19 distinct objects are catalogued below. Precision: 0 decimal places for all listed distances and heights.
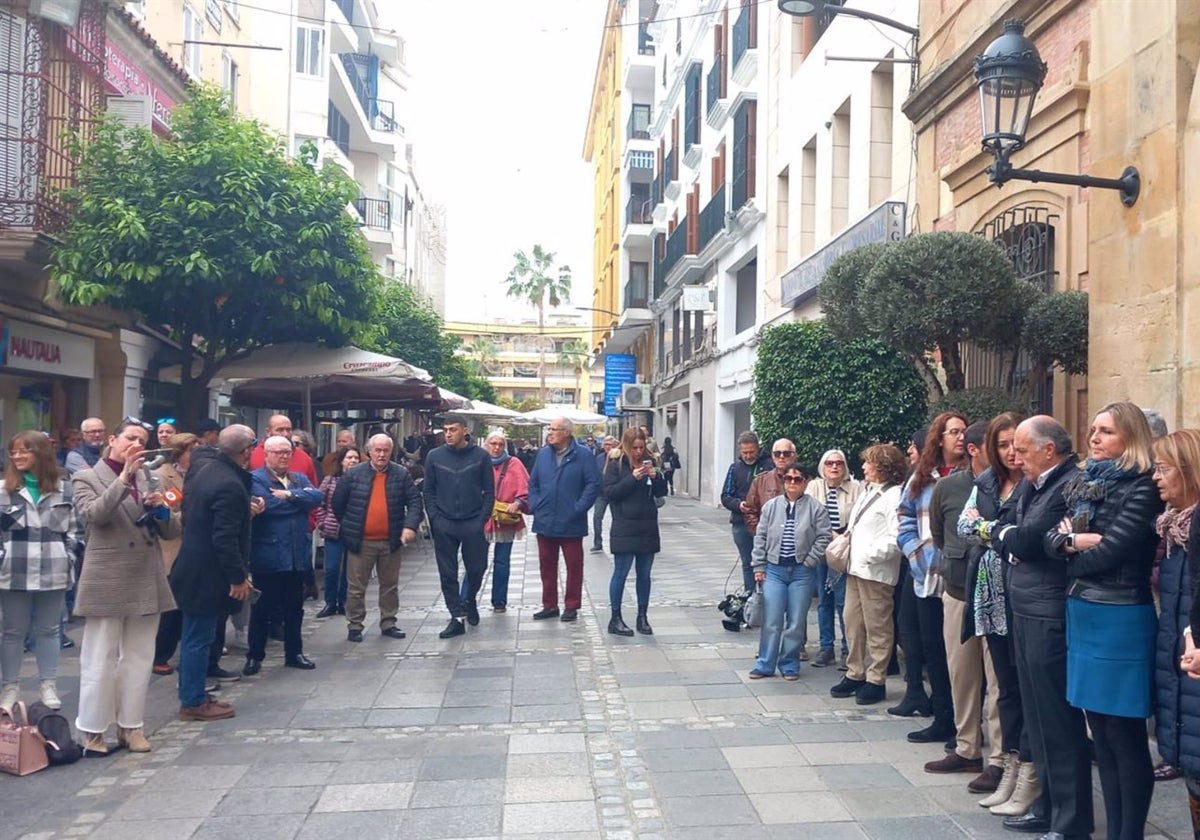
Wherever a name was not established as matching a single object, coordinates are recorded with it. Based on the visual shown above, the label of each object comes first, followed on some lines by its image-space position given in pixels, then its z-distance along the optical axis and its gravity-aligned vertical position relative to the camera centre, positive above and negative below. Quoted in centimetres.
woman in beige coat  572 -90
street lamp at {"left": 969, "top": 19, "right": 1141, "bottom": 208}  703 +240
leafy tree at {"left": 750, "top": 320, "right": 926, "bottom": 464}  1006 +47
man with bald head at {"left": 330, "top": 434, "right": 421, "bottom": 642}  895 -74
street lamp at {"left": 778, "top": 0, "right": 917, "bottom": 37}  1130 +483
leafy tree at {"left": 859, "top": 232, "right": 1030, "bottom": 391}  807 +120
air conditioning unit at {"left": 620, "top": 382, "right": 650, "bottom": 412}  4009 +163
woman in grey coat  738 -87
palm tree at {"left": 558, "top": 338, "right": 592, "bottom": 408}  9150 +734
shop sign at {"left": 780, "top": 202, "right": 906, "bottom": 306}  1316 +288
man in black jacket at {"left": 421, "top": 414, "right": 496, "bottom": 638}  930 -66
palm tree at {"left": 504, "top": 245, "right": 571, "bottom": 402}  7319 +1099
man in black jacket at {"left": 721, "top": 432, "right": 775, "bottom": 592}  980 -41
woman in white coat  660 -84
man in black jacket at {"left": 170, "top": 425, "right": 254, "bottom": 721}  637 -87
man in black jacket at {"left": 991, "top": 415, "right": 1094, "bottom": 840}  429 -72
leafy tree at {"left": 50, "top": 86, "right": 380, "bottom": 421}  1205 +230
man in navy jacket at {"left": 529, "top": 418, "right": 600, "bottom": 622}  971 -56
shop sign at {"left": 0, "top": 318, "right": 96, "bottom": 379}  1253 +100
